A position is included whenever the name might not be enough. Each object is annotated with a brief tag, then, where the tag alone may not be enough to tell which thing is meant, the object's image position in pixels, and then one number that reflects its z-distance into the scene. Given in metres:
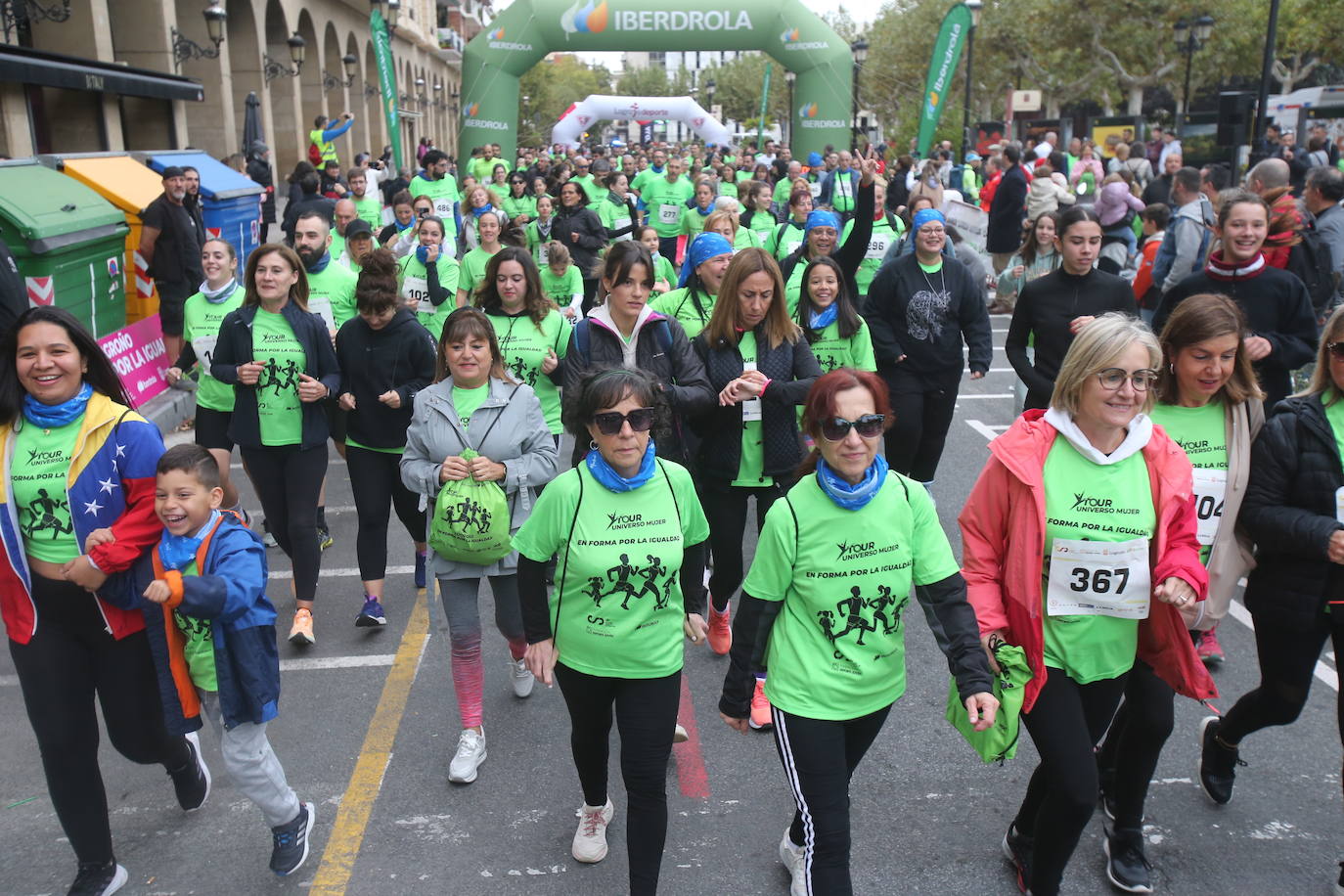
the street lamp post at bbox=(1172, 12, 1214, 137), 26.92
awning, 12.03
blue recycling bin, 14.00
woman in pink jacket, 3.22
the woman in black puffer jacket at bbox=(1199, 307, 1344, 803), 3.51
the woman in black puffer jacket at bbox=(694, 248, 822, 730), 4.98
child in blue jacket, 3.44
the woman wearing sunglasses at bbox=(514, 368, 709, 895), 3.37
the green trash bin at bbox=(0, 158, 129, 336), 9.05
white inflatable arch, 36.72
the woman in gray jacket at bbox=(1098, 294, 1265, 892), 3.60
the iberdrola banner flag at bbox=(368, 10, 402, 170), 21.06
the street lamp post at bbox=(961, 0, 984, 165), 28.71
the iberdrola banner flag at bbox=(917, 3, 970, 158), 17.59
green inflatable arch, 25.17
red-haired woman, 3.12
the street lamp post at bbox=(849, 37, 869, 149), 26.55
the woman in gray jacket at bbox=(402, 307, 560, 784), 4.43
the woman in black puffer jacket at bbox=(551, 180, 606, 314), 11.34
